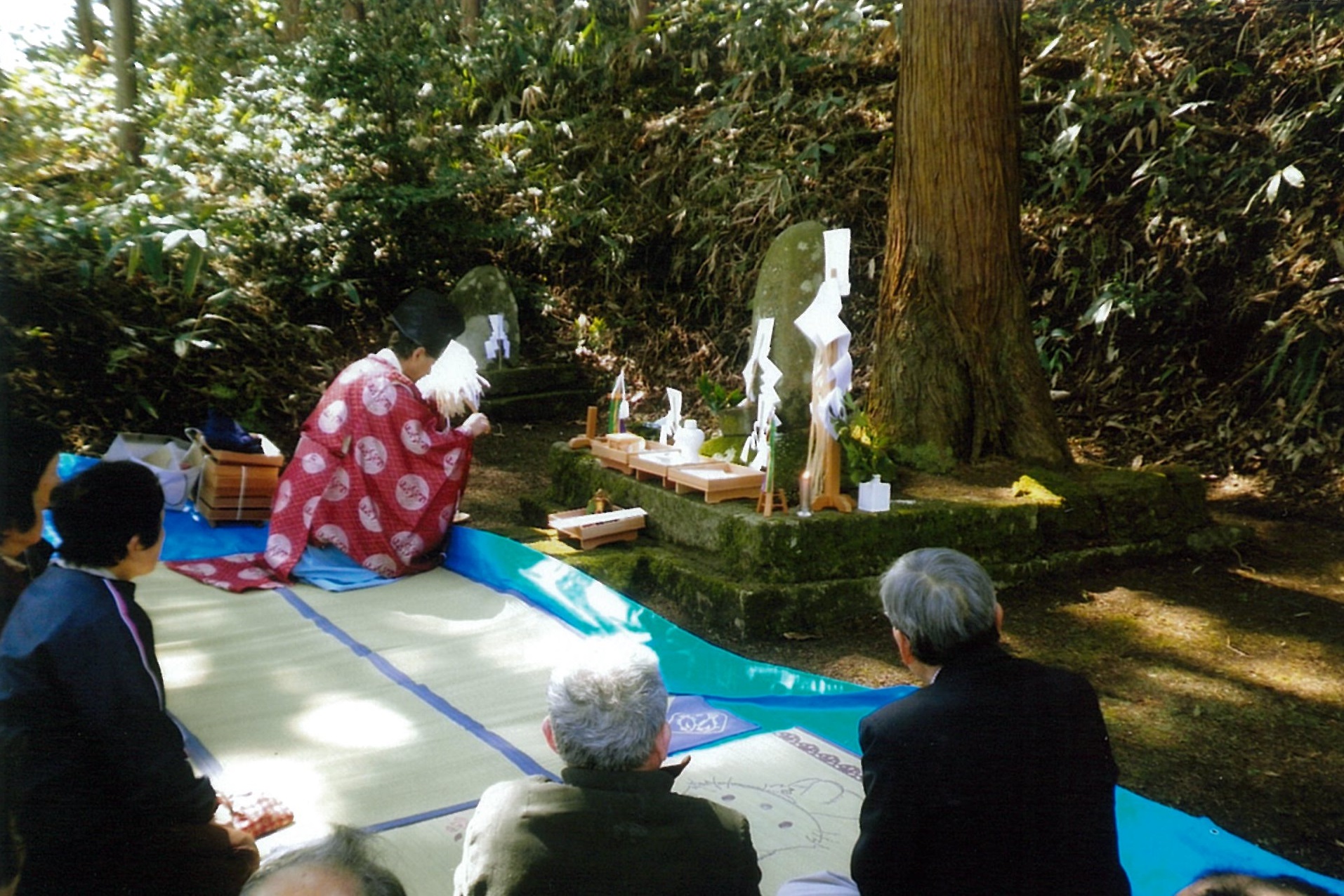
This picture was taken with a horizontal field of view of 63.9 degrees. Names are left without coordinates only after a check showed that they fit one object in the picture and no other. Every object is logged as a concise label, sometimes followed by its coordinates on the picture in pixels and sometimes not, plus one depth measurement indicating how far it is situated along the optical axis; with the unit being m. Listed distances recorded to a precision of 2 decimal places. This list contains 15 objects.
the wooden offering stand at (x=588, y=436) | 5.90
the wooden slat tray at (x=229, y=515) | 5.71
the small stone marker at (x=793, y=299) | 5.72
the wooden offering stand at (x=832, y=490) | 4.74
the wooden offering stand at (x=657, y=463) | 5.20
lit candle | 4.63
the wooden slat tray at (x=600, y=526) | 5.04
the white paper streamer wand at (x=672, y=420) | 5.64
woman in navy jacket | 2.04
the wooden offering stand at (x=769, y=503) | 4.64
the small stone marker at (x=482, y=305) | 9.09
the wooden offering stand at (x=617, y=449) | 5.54
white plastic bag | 5.84
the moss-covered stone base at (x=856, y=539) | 4.50
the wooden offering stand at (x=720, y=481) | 4.89
